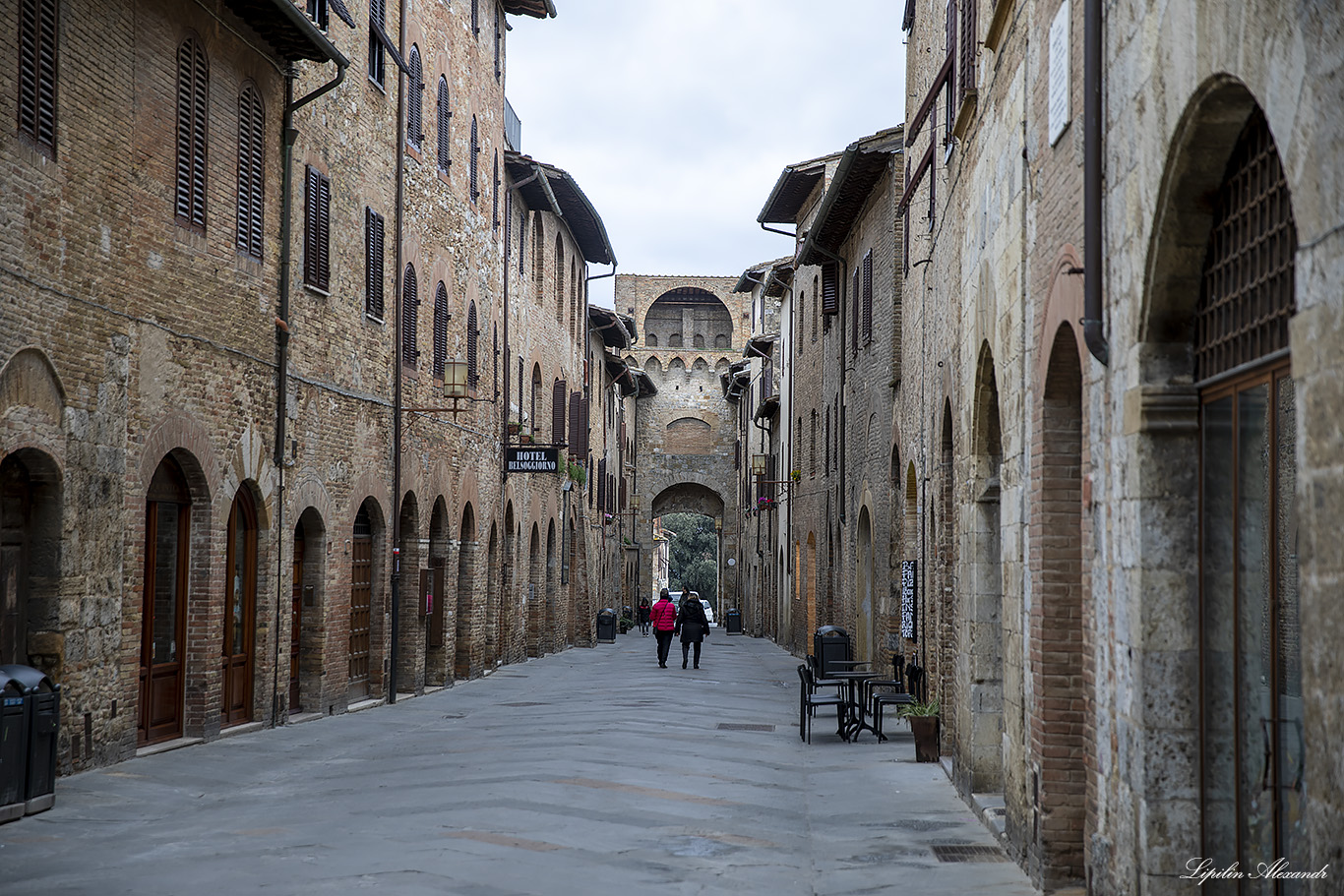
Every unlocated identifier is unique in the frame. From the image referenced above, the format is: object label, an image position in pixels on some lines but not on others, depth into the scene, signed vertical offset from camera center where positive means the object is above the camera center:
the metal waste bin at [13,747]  8.34 -1.26
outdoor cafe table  13.53 -1.59
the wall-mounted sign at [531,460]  21.83 +1.25
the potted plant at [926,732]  11.84 -1.60
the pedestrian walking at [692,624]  24.33 -1.45
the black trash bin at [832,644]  16.67 -1.22
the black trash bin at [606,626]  36.25 -2.20
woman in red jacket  24.66 -1.44
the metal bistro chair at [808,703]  13.45 -1.54
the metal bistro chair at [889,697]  13.01 -1.46
